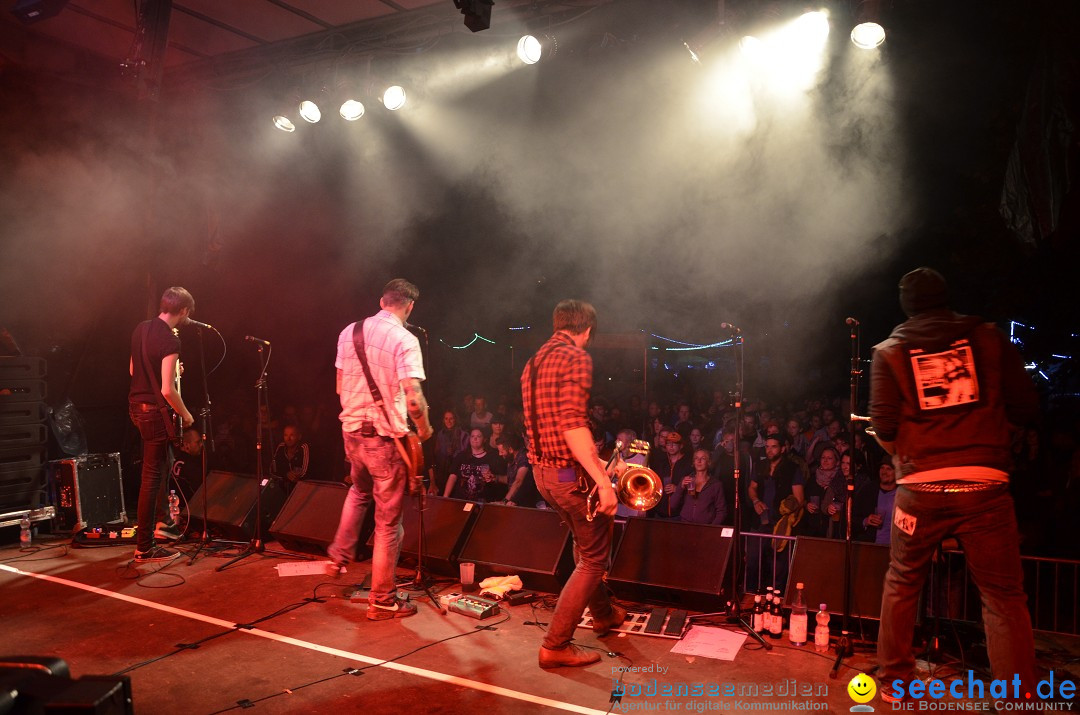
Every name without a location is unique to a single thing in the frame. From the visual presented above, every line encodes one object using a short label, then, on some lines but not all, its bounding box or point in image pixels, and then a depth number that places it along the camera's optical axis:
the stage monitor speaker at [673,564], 4.46
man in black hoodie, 2.98
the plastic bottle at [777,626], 4.12
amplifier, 6.72
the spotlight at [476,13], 5.24
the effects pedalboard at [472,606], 4.46
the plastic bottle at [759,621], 4.16
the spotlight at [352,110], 7.11
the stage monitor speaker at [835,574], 4.12
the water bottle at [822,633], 3.94
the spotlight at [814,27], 5.41
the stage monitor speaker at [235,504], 6.28
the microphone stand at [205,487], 5.77
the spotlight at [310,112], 7.17
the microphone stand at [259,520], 5.88
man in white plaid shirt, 4.43
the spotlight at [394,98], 6.87
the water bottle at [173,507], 6.75
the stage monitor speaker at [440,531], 5.29
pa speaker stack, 6.52
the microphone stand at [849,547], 3.80
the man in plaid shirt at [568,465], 3.66
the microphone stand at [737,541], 4.36
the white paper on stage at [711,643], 3.93
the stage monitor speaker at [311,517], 5.84
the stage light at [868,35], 4.92
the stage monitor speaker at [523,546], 4.88
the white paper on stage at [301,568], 5.41
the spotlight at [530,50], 6.01
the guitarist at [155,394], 5.51
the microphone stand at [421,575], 4.67
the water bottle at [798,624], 4.03
